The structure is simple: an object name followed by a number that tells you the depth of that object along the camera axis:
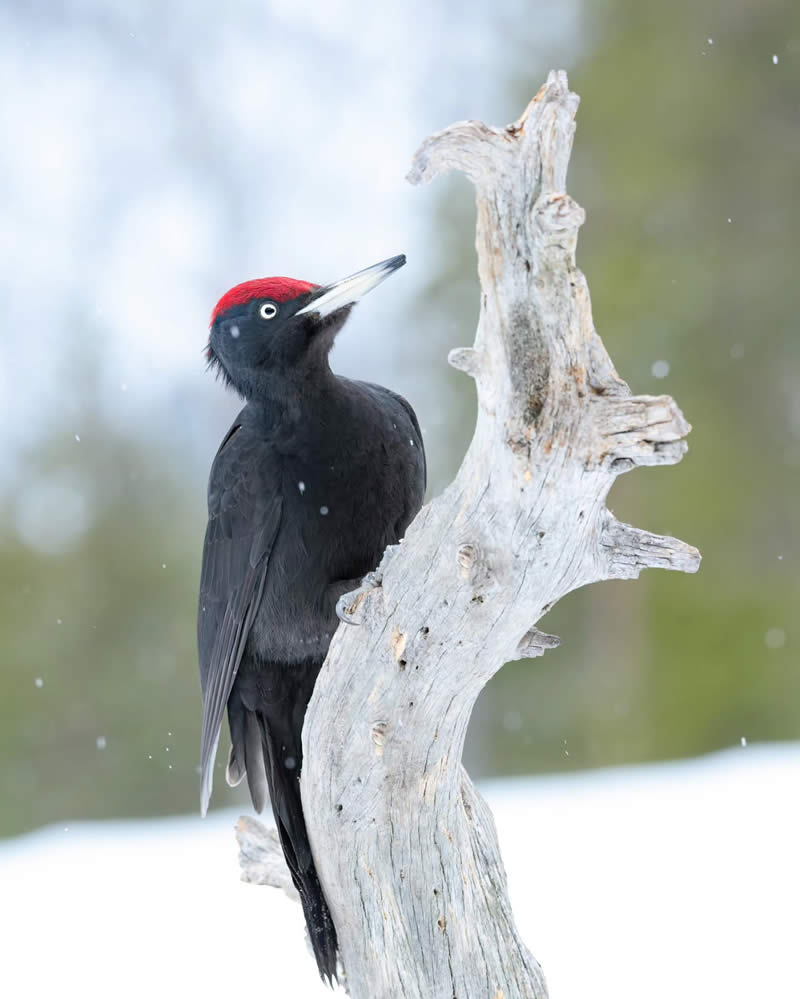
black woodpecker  8.10
